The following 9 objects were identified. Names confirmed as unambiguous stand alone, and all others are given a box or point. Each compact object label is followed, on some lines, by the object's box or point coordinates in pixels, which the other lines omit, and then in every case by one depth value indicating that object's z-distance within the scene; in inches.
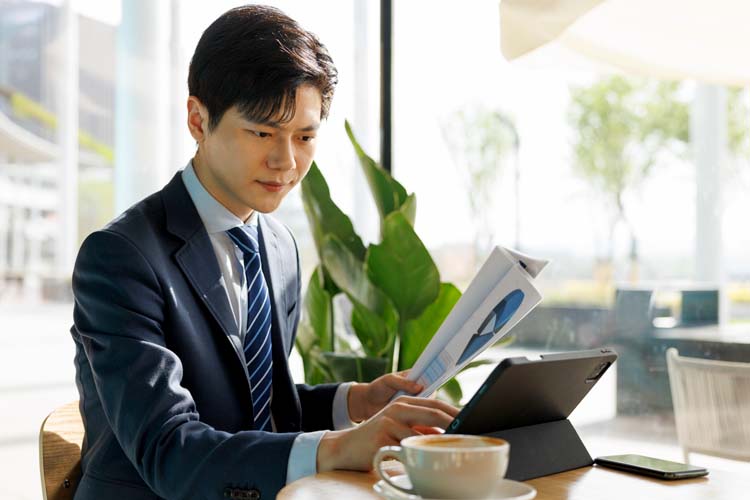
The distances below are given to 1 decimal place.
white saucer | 36.4
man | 48.1
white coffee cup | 34.4
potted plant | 100.4
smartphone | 49.2
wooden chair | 57.4
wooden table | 42.9
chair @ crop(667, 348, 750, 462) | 116.2
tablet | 42.4
